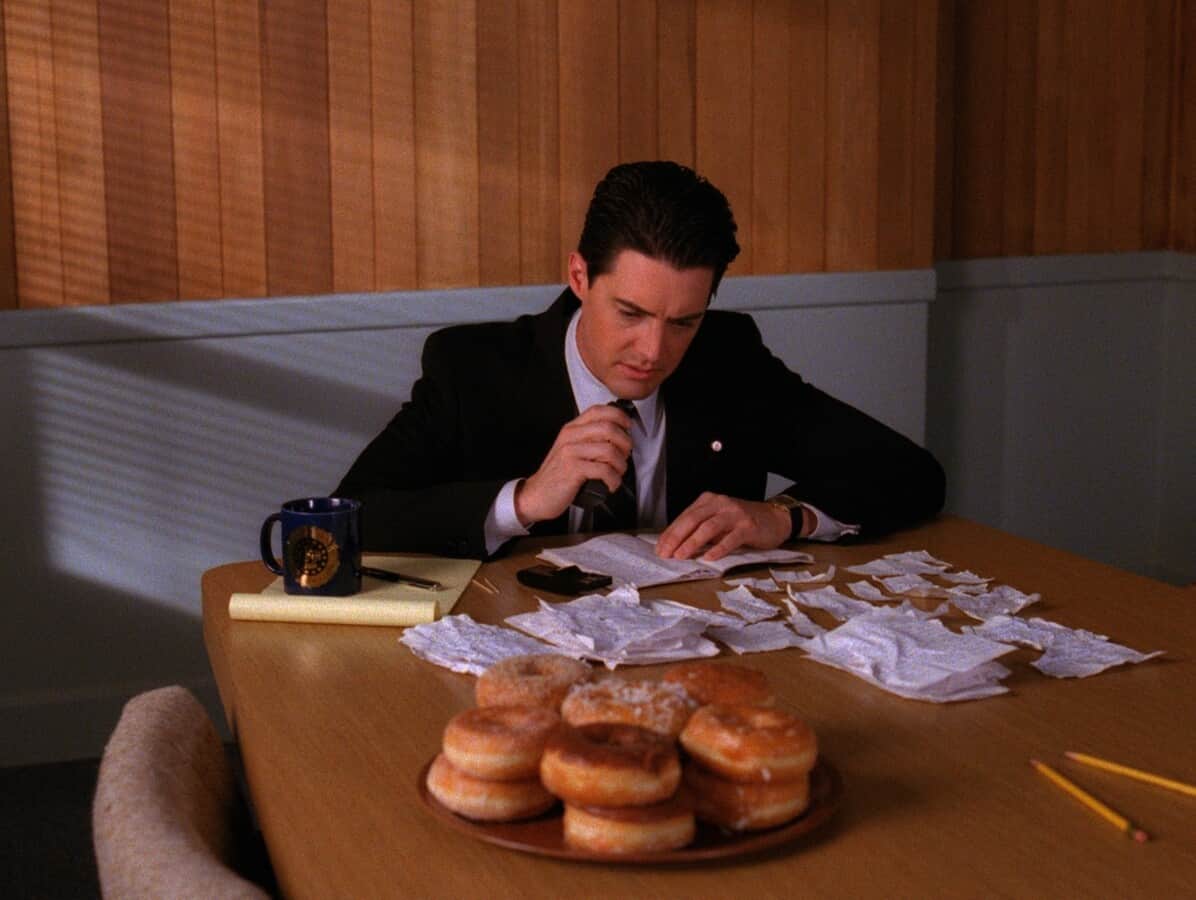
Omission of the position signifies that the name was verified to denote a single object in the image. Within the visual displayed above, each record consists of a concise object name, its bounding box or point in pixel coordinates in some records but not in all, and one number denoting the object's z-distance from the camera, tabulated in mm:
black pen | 2047
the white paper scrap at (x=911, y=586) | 2043
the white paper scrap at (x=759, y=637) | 1816
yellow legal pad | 1904
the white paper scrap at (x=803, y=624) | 1867
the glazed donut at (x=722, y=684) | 1382
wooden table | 1236
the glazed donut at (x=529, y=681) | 1373
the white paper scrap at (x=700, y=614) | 1889
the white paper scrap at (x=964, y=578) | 2104
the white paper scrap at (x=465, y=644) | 1754
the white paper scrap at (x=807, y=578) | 2102
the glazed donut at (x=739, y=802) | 1259
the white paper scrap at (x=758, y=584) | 2072
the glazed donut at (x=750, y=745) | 1249
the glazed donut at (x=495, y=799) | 1277
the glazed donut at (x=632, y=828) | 1218
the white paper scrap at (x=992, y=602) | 1962
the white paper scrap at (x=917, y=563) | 2163
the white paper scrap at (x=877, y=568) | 2152
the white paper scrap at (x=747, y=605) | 1935
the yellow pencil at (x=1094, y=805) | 1309
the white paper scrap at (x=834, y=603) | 1946
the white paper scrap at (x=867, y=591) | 2027
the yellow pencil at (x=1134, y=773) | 1405
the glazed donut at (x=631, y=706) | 1281
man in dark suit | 2240
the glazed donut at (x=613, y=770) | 1197
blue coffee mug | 1965
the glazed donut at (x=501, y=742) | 1262
